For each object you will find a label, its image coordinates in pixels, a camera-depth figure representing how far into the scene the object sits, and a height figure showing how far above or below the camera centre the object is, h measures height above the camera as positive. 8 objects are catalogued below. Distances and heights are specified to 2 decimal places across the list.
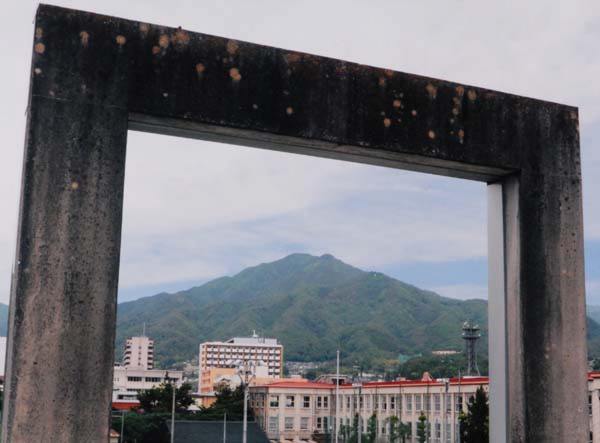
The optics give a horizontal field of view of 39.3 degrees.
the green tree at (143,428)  42.22 -2.51
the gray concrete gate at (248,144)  3.25 +0.97
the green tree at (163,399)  51.38 -1.27
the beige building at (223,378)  74.96 +0.19
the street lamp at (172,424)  39.51 -2.15
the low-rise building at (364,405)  45.66 -1.43
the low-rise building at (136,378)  89.44 -0.02
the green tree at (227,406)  50.53 -1.64
